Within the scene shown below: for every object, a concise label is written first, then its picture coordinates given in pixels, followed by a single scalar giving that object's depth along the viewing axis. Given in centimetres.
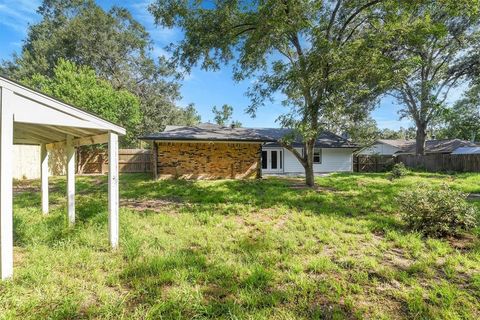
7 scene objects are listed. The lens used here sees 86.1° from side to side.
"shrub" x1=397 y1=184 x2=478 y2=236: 517
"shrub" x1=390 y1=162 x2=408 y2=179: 1521
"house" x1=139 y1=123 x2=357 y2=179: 1428
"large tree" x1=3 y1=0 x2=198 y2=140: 2378
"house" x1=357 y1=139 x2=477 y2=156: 2758
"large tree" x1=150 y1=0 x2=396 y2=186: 938
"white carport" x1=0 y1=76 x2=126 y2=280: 328
